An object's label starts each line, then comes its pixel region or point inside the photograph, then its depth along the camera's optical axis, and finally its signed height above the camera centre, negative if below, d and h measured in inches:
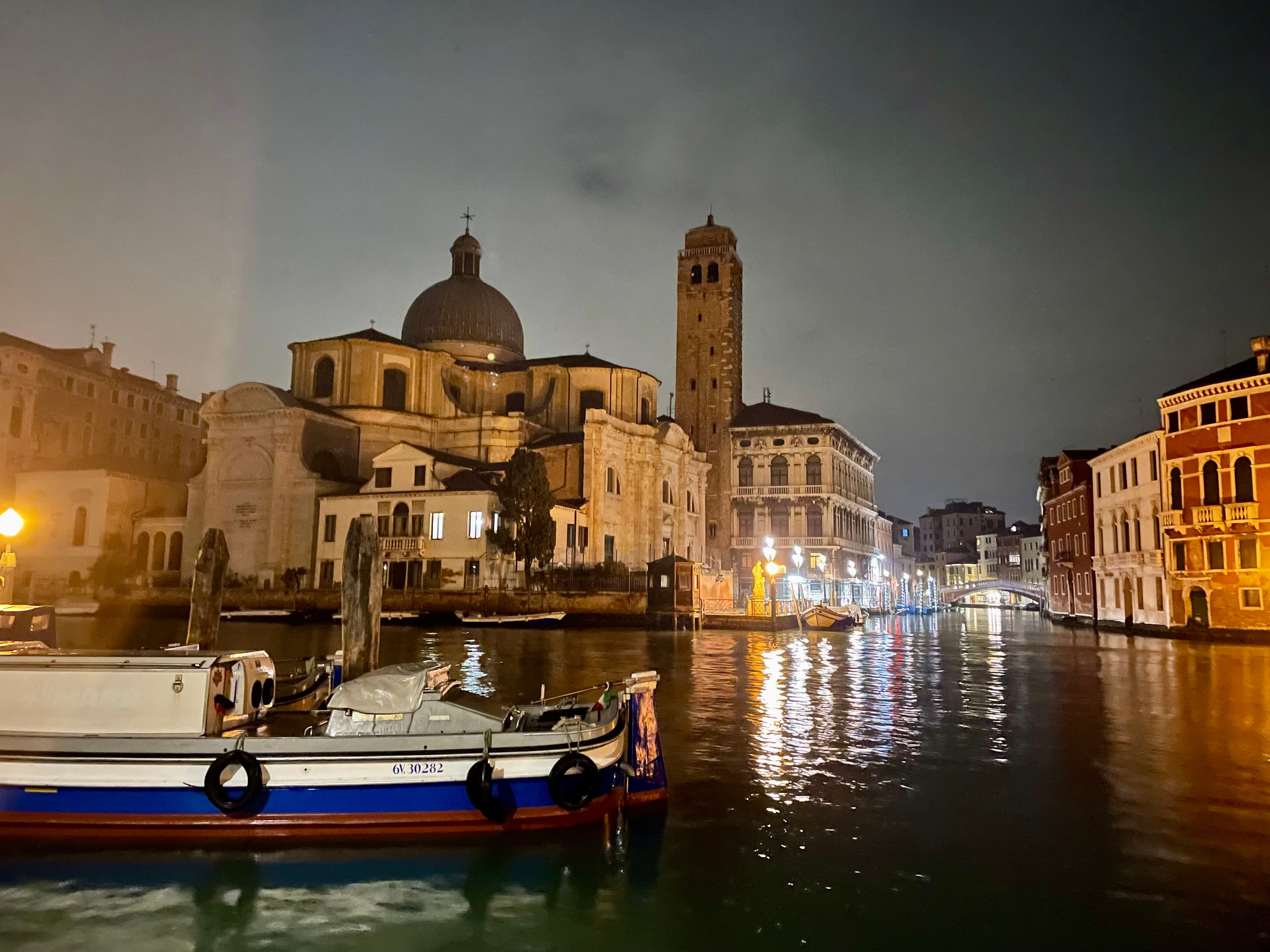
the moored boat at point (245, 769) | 348.5 -69.9
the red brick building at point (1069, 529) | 2004.2 +176.1
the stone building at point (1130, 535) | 1561.3 +128.8
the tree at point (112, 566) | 1951.3 +48.3
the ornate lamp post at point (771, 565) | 1584.6 +58.9
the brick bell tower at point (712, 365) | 2539.4 +661.2
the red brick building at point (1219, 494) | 1349.7 +172.2
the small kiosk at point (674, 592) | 1649.9 +6.0
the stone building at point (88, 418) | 2266.2 +494.6
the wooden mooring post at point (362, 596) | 650.2 -3.5
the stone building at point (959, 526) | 5649.6 +473.9
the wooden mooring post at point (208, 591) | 790.5 -1.8
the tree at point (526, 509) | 1674.5 +158.3
